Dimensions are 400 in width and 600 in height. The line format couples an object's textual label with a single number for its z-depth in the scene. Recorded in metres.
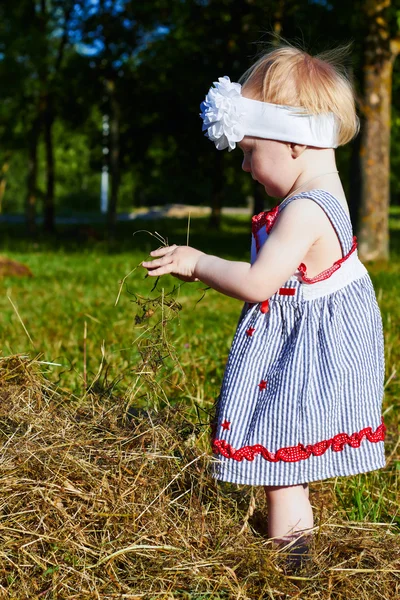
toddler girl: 2.26
